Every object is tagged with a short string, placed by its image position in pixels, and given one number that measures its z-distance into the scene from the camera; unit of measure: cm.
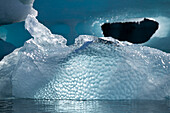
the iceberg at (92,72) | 1829
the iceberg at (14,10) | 2140
